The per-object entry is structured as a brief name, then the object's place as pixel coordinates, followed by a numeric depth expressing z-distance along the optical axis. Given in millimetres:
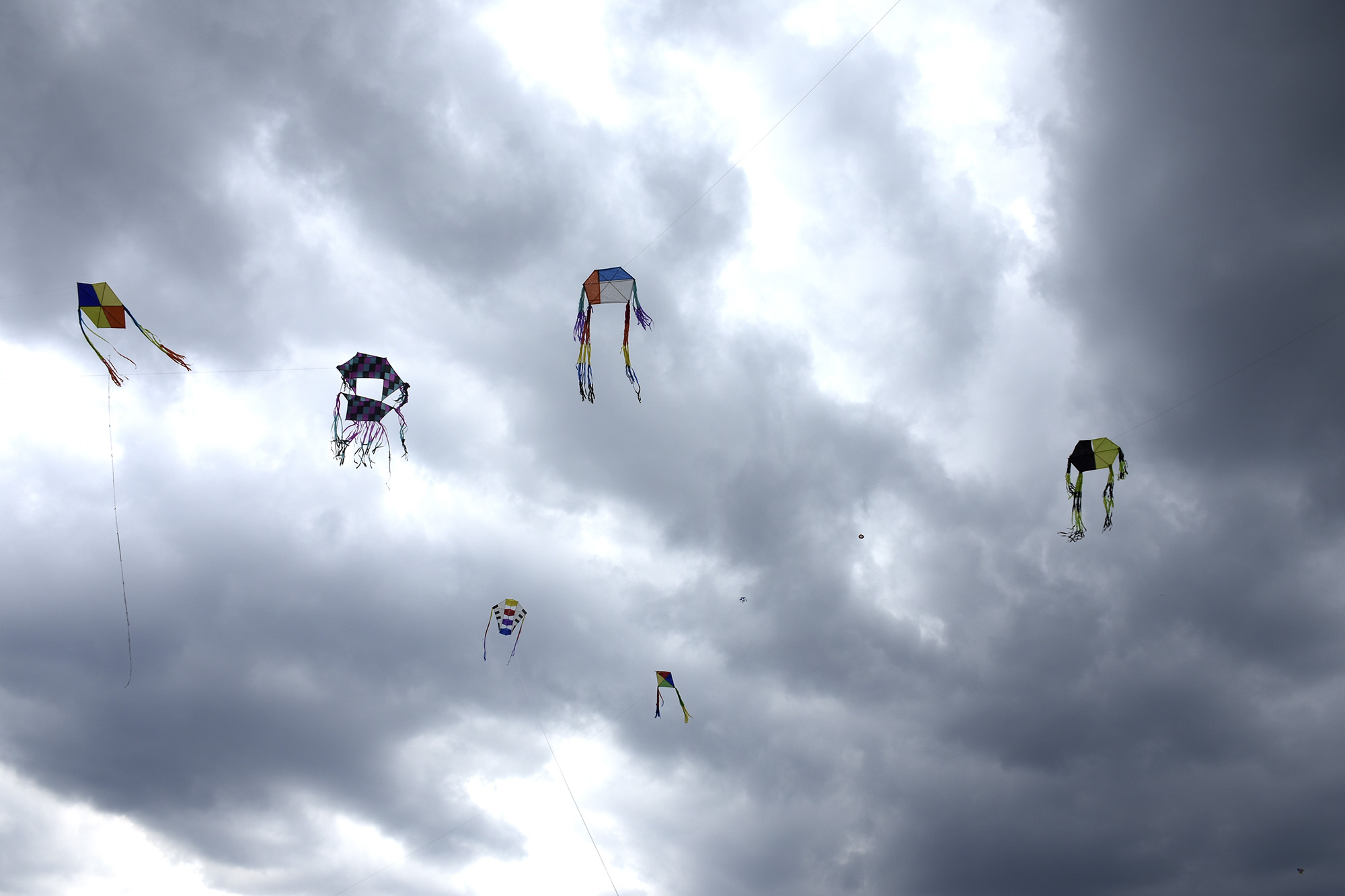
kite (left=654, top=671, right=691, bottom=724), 41500
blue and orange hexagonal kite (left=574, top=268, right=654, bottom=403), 28188
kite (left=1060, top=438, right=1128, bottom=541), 32969
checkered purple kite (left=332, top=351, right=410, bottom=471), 32938
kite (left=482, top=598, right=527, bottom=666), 44312
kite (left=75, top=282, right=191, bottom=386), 28547
